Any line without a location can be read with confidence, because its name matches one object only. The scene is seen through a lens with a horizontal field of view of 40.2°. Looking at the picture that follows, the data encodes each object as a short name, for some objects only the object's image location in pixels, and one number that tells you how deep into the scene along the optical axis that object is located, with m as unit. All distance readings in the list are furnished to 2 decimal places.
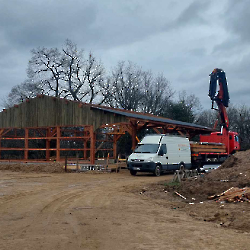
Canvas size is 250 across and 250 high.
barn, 24.70
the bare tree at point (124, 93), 51.16
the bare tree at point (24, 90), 48.74
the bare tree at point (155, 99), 52.28
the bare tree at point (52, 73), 49.03
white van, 20.73
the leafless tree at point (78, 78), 50.09
